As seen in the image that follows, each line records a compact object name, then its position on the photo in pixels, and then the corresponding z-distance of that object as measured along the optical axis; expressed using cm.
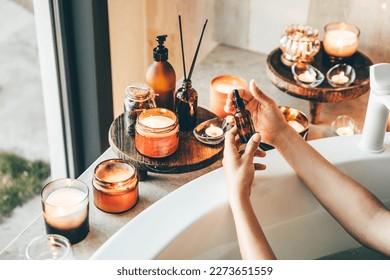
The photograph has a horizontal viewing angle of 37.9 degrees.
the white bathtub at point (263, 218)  108
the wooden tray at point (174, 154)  130
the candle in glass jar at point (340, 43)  178
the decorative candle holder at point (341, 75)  168
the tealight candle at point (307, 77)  169
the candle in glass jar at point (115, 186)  127
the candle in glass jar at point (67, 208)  119
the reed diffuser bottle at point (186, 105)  141
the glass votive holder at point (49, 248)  112
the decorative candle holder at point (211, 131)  137
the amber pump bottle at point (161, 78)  138
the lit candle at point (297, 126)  152
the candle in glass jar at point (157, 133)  128
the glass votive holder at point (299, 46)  174
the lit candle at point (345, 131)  169
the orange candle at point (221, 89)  159
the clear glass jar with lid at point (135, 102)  136
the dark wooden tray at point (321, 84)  165
